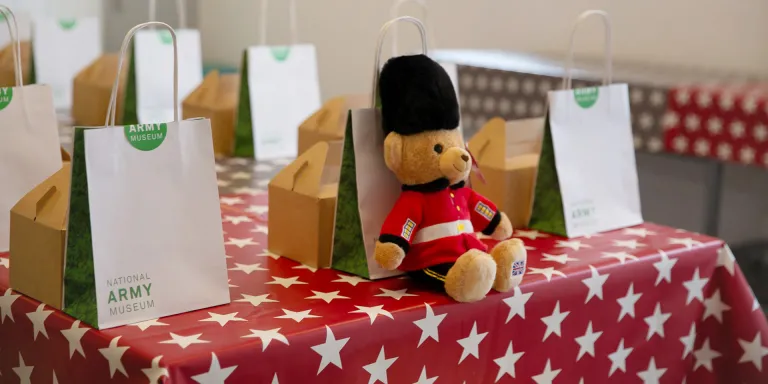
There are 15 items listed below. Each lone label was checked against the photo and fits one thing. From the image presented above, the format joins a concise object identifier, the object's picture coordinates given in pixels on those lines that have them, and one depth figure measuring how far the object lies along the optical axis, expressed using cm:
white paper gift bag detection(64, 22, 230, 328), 108
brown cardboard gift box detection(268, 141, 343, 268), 137
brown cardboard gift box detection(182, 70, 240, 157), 218
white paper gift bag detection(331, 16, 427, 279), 132
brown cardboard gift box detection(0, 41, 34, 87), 169
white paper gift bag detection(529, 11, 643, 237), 158
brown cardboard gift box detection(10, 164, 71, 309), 115
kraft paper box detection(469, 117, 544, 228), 163
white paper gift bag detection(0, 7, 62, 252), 139
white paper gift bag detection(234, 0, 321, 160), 215
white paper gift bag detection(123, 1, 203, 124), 230
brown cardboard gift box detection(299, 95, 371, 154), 192
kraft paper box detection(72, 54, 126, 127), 238
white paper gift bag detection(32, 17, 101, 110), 259
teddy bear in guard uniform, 124
